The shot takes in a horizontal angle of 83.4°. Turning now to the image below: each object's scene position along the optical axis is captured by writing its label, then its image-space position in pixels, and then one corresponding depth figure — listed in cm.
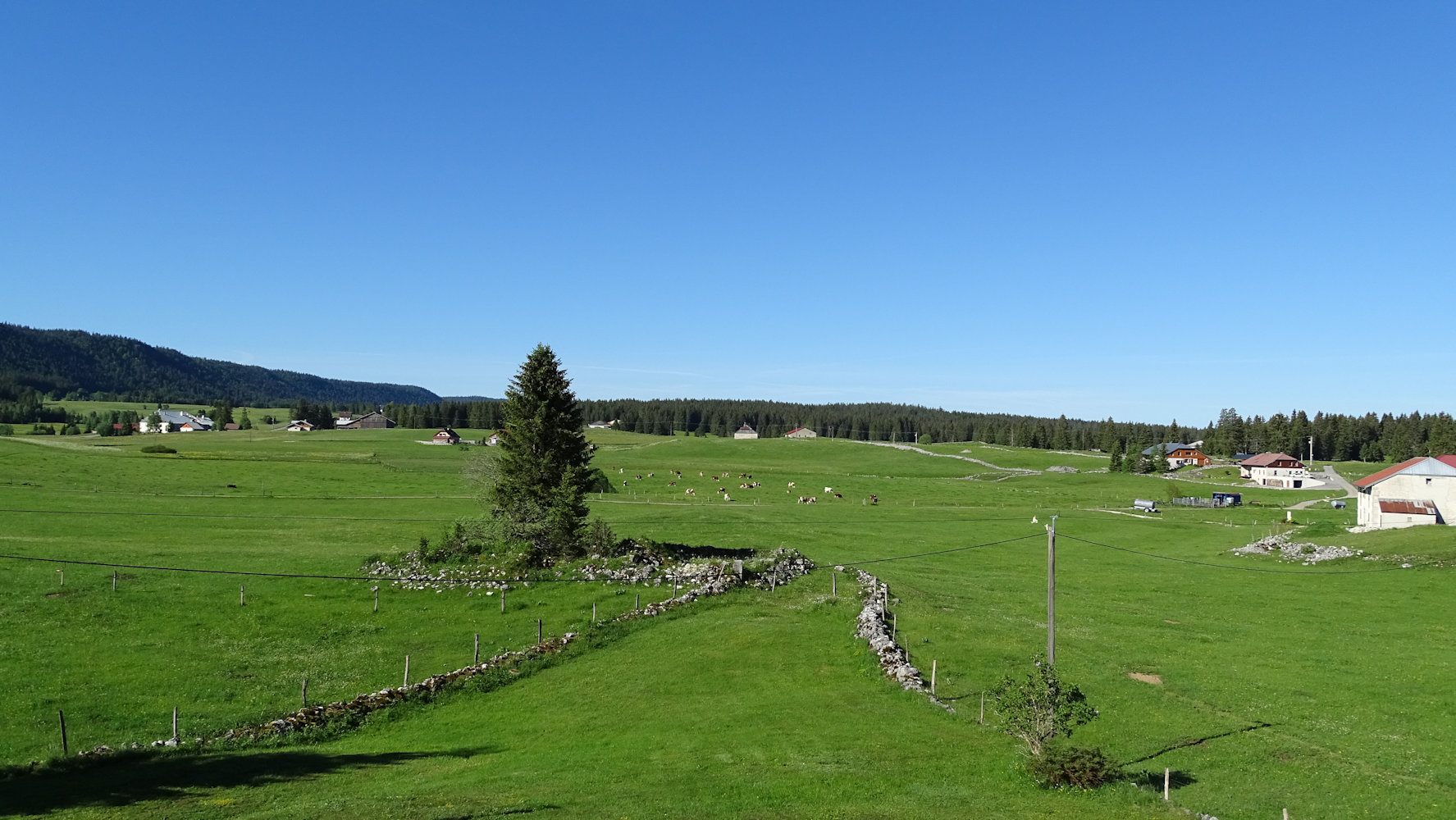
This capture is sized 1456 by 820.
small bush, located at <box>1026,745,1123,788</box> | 2030
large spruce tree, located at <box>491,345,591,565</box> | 5084
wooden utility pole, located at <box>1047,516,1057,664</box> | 2292
